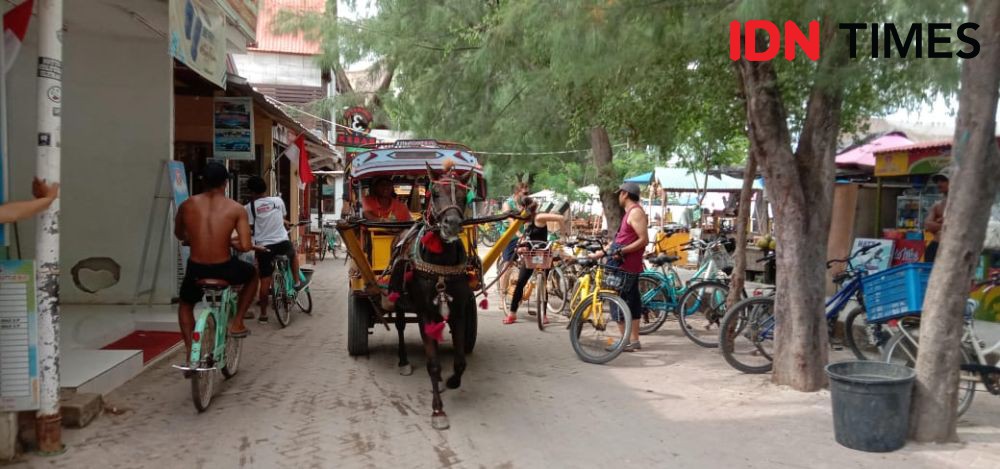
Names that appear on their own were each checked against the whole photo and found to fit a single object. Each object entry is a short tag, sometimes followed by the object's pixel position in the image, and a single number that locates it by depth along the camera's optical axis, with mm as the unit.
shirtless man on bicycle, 5328
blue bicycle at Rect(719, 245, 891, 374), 6742
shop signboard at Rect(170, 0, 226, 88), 6742
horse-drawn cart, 6289
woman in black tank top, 8883
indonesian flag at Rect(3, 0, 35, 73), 4578
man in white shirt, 9000
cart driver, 7590
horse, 5293
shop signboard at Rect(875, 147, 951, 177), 9836
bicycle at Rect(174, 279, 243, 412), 4941
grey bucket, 4539
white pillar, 4234
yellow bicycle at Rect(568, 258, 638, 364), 7312
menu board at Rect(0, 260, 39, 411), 4152
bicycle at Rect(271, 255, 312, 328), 9117
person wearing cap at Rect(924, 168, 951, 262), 8125
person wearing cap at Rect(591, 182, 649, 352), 7630
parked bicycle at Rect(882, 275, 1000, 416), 5055
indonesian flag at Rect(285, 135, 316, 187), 14297
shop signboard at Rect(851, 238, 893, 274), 10320
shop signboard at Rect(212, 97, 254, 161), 10742
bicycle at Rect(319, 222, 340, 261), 21031
